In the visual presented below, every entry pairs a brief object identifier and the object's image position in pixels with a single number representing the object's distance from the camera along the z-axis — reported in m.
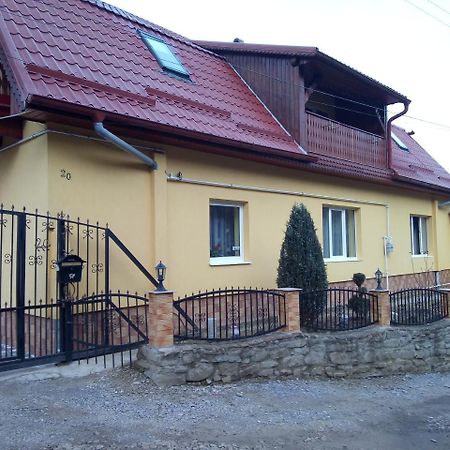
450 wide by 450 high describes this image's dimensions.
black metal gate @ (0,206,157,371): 6.22
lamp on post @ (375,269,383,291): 8.92
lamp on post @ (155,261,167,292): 6.38
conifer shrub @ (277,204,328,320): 8.32
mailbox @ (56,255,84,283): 6.36
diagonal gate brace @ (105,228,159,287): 6.97
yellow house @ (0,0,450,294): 7.06
